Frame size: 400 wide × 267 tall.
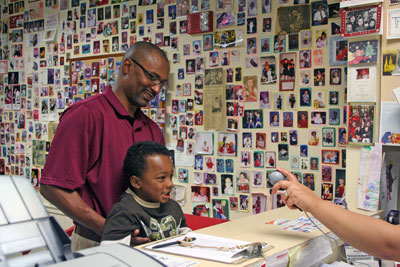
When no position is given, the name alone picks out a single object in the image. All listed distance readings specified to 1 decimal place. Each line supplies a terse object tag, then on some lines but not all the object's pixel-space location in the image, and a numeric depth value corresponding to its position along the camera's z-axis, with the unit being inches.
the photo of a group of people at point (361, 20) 76.0
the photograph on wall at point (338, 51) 93.8
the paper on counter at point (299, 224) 61.4
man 64.9
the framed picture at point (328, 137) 96.5
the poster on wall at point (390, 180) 79.2
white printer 32.6
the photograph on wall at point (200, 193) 115.6
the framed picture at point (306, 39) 98.6
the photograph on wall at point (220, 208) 112.0
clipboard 45.8
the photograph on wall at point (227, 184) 111.0
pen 50.2
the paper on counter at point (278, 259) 48.0
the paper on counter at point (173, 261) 43.9
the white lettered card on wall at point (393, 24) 74.6
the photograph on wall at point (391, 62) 75.0
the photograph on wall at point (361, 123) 78.0
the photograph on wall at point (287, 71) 101.2
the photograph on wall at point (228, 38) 108.5
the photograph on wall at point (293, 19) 98.7
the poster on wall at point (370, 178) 77.2
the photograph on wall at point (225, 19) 109.3
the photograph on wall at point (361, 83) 77.9
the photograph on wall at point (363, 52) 77.3
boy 62.1
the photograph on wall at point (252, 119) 106.2
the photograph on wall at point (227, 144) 110.3
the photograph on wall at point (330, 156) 96.0
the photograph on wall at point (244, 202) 108.5
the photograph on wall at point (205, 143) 114.2
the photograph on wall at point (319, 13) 96.2
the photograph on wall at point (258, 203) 106.0
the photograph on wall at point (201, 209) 115.5
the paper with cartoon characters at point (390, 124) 75.1
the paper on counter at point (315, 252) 55.1
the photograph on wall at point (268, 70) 103.7
